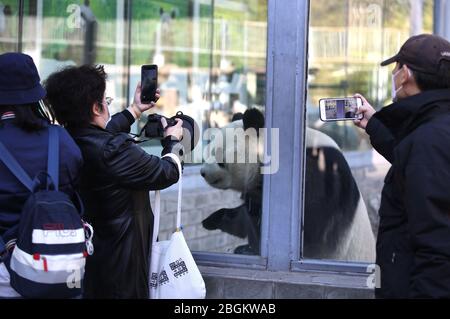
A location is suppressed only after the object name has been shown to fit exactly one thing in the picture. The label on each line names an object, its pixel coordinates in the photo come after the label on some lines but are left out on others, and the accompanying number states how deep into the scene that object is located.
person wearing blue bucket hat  2.69
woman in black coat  3.01
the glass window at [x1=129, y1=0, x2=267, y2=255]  5.39
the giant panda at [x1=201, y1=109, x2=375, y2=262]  4.17
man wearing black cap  2.28
